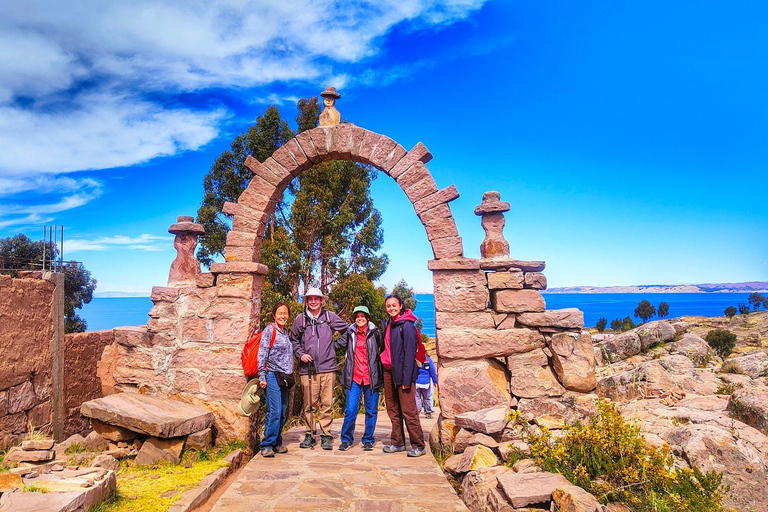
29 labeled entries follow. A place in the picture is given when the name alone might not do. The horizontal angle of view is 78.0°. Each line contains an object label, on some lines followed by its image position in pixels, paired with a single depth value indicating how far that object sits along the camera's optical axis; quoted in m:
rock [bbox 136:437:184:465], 5.00
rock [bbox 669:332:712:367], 12.27
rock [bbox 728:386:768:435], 5.16
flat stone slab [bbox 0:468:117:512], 3.27
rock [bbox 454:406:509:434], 4.92
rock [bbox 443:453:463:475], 4.81
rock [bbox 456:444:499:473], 4.51
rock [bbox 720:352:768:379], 9.63
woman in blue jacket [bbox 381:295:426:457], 5.45
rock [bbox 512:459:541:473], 4.06
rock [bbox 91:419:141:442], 5.09
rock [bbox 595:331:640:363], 14.30
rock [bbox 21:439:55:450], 4.44
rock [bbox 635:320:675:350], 14.68
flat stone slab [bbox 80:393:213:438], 4.93
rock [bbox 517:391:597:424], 5.37
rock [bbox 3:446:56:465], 4.27
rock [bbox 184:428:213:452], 5.27
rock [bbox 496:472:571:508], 3.50
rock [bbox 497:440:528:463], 4.54
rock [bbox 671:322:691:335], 17.31
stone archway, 5.86
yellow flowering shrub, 3.51
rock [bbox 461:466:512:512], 3.95
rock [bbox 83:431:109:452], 5.07
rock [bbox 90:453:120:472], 4.55
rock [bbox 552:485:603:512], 3.20
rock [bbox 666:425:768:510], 3.84
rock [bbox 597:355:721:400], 7.60
